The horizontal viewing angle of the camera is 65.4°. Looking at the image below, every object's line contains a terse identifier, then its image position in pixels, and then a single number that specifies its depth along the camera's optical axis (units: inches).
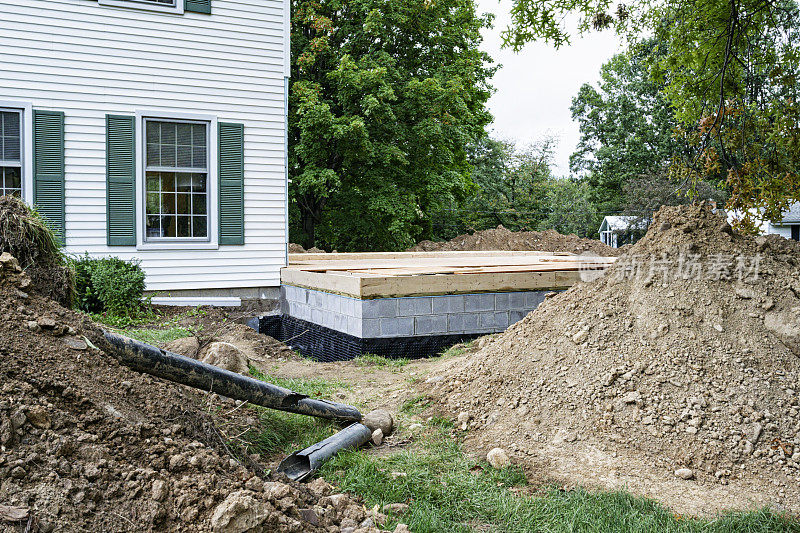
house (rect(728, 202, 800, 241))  987.9
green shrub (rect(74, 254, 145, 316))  327.0
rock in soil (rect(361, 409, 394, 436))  166.6
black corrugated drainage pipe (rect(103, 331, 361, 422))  134.2
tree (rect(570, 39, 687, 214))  1266.0
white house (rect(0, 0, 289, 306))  336.8
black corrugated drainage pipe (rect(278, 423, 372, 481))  135.2
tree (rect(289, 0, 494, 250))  638.5
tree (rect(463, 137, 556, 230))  1016.2
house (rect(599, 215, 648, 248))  995.3
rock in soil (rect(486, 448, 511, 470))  142.3
